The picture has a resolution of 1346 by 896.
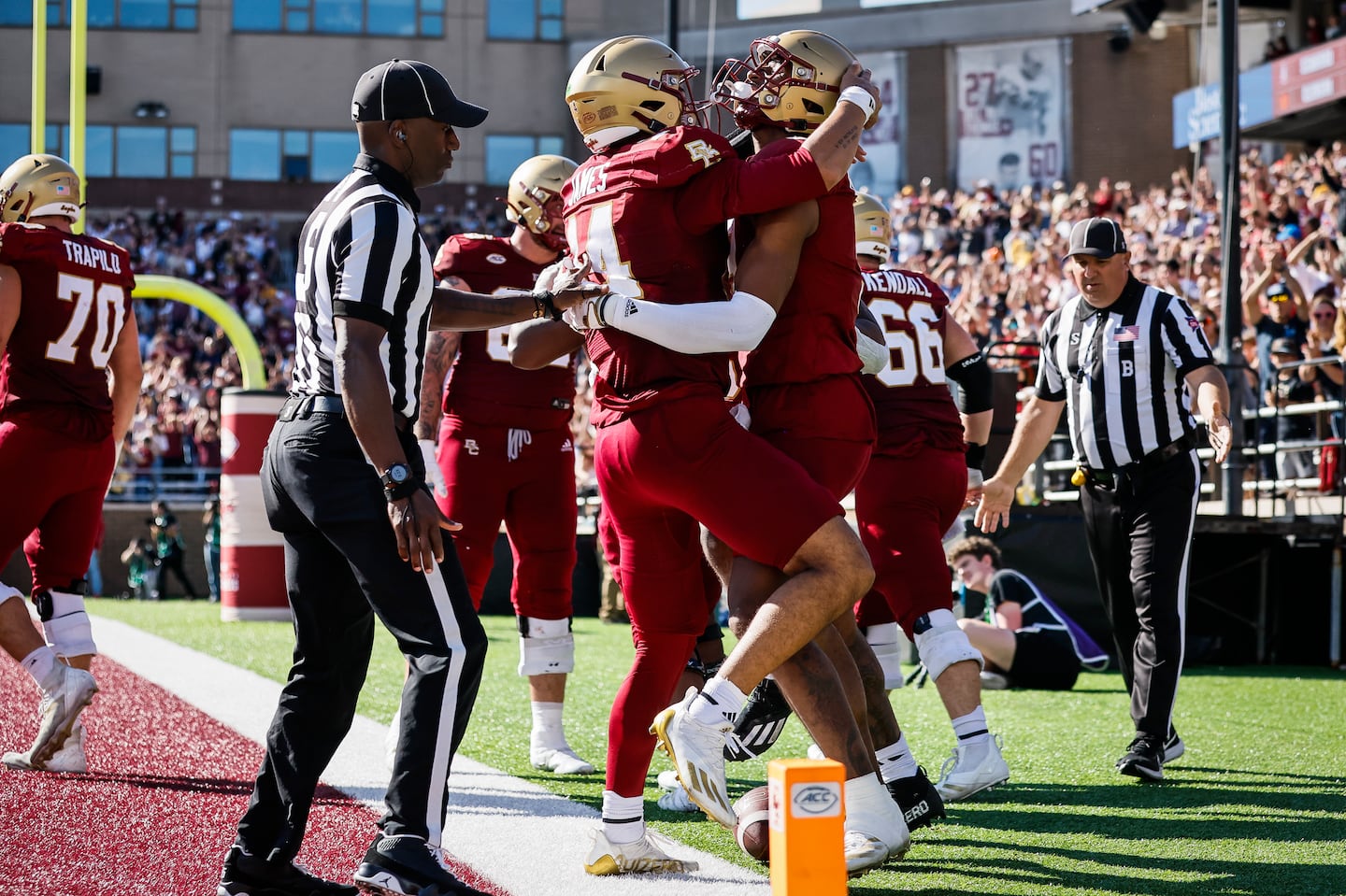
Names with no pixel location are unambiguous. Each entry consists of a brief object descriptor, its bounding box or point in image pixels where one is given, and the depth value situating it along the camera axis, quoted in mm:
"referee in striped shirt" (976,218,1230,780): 11406
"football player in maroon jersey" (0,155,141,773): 10633
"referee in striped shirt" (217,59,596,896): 6969
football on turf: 7535
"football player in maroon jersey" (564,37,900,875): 7168
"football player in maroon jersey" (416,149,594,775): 11344
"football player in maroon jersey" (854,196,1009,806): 10023
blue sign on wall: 51062
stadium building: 69500
